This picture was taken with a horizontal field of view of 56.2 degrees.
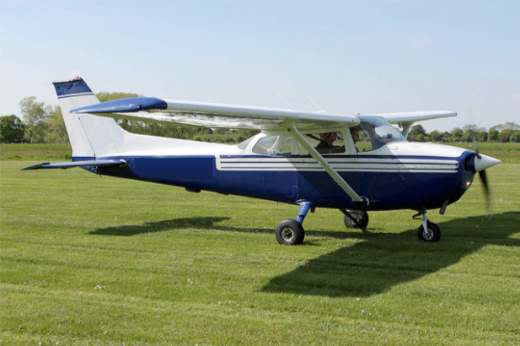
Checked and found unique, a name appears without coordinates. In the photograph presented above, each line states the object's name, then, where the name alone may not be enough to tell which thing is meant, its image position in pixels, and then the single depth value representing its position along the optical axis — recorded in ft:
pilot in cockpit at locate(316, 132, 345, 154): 28.17
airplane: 25.88
